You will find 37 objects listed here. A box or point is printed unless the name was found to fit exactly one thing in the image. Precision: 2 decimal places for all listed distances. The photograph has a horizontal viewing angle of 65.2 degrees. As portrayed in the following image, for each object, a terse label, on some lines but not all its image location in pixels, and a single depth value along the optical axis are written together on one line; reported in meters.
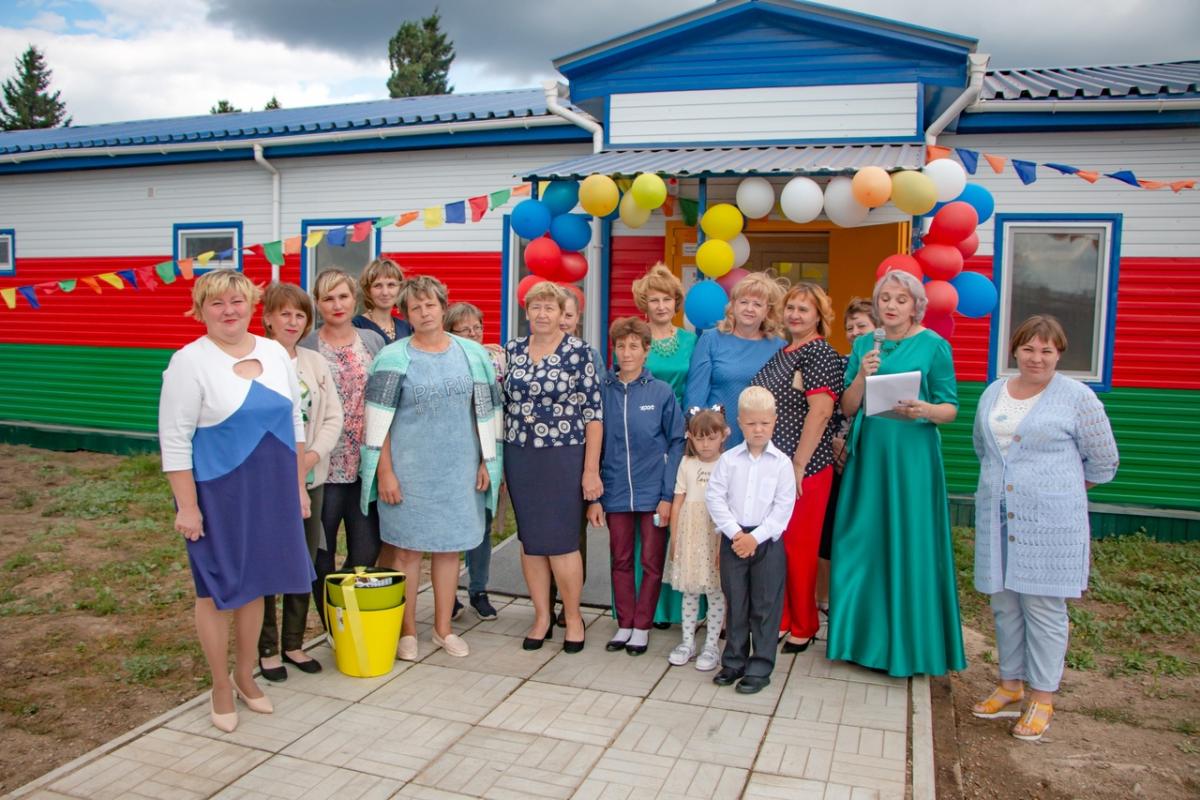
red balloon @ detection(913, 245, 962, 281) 5.91
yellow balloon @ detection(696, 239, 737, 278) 6.28
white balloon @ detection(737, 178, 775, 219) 6.40
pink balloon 6.53
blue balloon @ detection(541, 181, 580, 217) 7.03
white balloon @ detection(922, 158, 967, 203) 5.83
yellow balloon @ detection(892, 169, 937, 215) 5.65
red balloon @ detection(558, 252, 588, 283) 7.21
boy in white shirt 4.02
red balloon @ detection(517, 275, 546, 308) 6.80
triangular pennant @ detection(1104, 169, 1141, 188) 6.23
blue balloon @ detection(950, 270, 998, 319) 6.07
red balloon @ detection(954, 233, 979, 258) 6.11
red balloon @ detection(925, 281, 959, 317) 5.74
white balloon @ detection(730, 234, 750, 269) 6.71
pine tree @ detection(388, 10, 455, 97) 35.47
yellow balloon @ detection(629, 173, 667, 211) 6.32
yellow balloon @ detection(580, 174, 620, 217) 6.43
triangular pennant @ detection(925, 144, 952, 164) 6.73
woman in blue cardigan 3.73
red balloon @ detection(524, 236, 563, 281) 7.07
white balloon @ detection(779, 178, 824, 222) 6.15
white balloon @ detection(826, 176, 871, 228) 6.06
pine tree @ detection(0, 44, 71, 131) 42.41
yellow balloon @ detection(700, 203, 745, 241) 6.38
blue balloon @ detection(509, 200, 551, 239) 6.95
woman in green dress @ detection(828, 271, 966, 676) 4.09
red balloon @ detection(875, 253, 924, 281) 5.61
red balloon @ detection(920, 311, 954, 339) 5.84
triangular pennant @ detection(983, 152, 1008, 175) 6.38
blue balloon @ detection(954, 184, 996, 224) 6.19
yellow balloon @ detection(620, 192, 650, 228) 6.60
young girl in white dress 4.25
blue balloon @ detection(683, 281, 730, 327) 5.98
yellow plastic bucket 4.07
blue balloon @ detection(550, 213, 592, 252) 7.03
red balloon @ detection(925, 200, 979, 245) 5.83
